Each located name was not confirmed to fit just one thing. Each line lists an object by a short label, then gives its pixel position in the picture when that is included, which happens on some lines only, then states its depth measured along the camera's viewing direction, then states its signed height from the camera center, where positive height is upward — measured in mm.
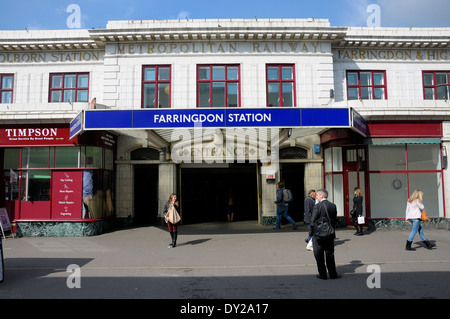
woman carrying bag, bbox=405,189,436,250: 8461 -895
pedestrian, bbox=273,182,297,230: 12211 -887
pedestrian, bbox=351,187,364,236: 10945 -953
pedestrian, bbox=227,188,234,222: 15439 -1199
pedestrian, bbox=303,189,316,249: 9305 -767
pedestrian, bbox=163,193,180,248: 9174 -1008
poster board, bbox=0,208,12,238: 11234 -1322
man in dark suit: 5996 -1185
